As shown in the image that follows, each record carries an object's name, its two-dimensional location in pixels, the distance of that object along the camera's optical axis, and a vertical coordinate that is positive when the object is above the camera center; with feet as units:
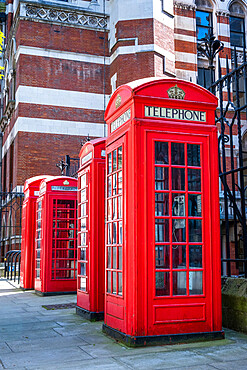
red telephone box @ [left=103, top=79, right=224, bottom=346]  17.13 +0.69
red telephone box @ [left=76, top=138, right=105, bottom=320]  23.59 -0.12
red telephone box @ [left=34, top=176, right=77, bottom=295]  34.73 -0.07
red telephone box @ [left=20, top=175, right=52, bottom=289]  39.81 +0.12
